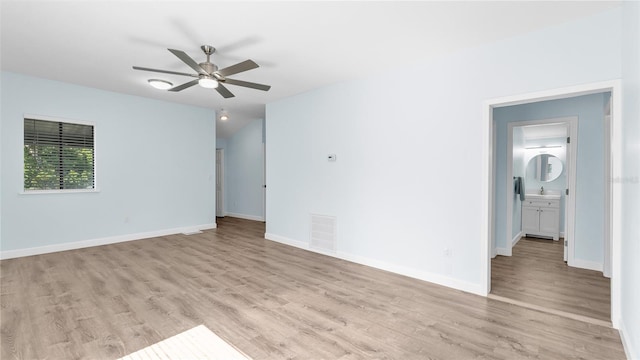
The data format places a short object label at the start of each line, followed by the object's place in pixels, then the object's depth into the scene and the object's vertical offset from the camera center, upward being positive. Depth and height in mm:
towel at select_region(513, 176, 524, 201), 5766 -175
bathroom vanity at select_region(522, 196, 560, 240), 5824 -818
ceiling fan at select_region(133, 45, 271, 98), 3000 +1131
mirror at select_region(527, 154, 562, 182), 6398 +194
